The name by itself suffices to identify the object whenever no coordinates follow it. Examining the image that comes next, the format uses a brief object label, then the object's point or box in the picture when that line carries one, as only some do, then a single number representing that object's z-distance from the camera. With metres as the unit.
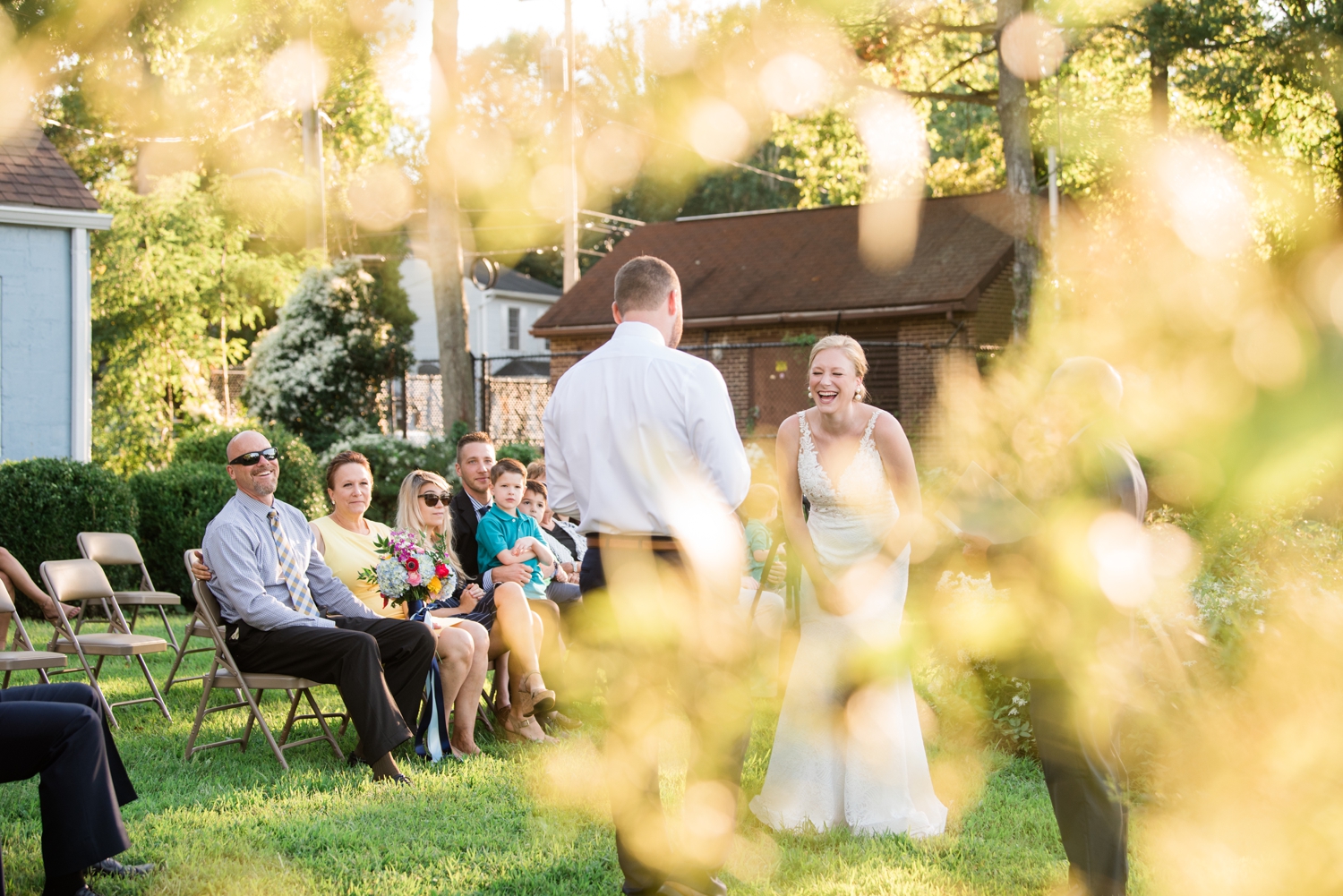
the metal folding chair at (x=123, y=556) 8.94
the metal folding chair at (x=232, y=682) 5.93
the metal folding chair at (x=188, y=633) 6.57
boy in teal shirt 6.99
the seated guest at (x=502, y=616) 6.63
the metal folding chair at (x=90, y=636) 6.84
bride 5.05
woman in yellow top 6.66
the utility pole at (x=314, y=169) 26.47
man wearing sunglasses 5.72
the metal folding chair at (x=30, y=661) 5.86
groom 3.90
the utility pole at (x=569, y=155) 24.58
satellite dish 26.28
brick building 22.08
